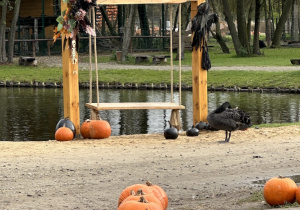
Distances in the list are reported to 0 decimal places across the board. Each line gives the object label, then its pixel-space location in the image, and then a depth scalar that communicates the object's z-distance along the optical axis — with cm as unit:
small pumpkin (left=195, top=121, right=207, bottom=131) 1612
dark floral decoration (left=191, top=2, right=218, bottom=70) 1639
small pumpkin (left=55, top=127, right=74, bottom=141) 1520
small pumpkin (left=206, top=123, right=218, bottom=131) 1611
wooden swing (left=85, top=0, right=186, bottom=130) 1559
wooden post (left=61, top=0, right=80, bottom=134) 1553
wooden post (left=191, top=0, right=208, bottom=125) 1650
